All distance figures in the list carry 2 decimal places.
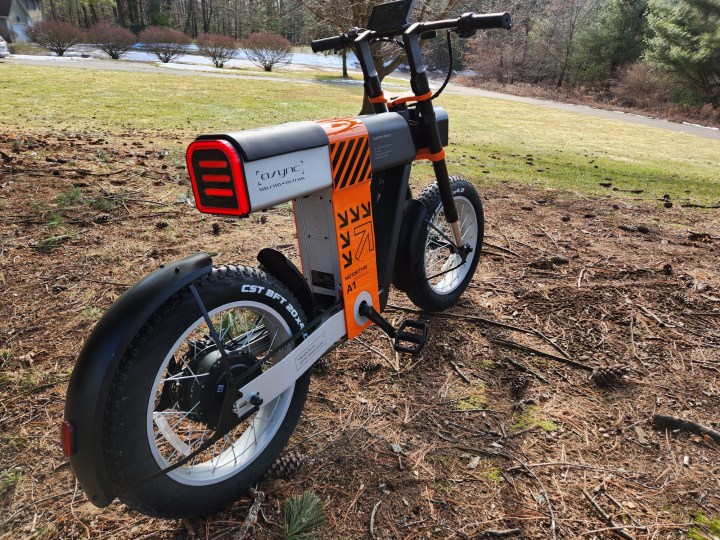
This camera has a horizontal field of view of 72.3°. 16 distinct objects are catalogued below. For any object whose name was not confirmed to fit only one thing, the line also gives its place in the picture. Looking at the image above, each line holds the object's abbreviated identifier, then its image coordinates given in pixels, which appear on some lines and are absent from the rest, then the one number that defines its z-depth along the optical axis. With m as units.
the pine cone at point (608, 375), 2.57
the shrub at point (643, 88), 26.92
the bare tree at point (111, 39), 34.75
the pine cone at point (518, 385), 2.50
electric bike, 1.45
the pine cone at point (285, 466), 1.95
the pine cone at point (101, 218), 4.26
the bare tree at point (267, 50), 35.38
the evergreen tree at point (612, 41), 31.78
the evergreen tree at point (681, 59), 19.30
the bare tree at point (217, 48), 34.62
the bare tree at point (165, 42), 36.30
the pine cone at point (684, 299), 3.37
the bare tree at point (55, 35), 35.31
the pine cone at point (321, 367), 2.61
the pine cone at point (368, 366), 2.64
